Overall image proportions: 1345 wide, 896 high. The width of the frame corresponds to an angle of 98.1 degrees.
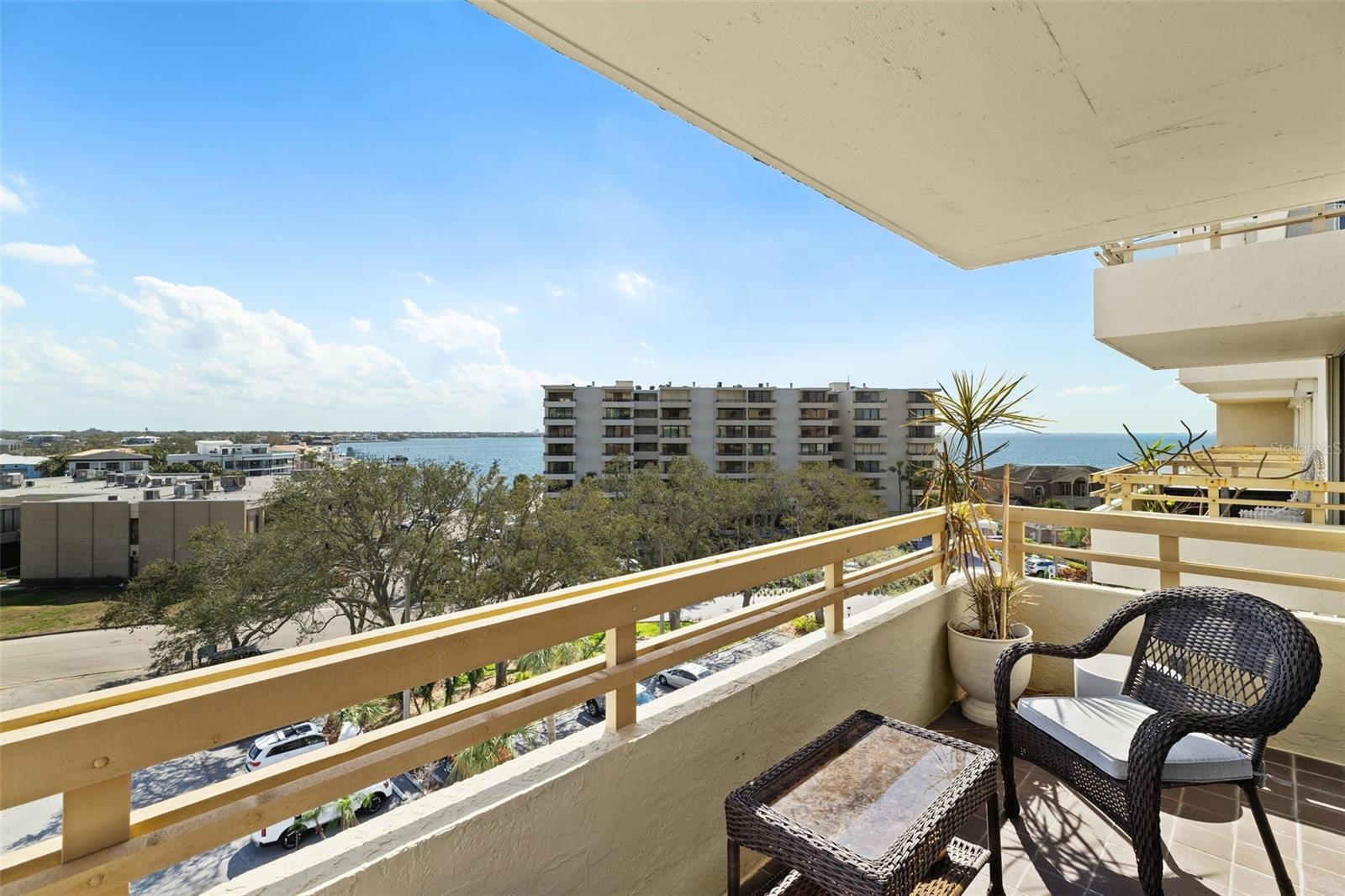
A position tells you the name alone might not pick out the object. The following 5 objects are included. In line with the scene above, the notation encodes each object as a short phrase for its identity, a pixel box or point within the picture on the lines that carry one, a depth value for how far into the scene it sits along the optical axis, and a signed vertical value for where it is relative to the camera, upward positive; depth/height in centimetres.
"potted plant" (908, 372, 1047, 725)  268 -39
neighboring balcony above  362 +102
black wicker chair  153 -73
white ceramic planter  262 -100
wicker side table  118 -81
